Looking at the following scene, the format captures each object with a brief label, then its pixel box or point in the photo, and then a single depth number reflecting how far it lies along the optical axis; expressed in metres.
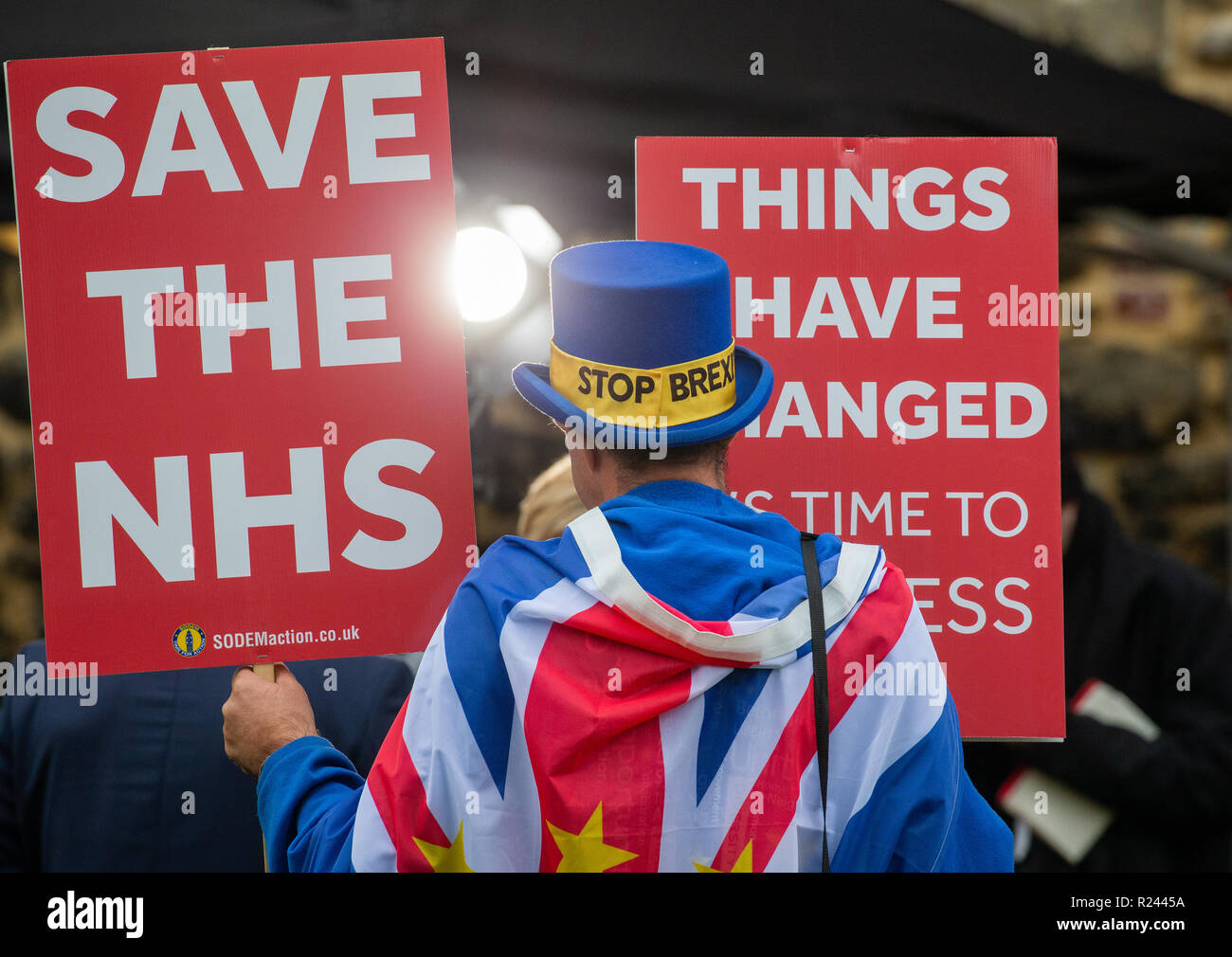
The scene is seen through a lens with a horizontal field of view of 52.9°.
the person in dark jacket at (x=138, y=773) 1.82
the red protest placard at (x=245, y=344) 1.71
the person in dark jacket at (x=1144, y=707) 2.64
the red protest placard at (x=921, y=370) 1.80
